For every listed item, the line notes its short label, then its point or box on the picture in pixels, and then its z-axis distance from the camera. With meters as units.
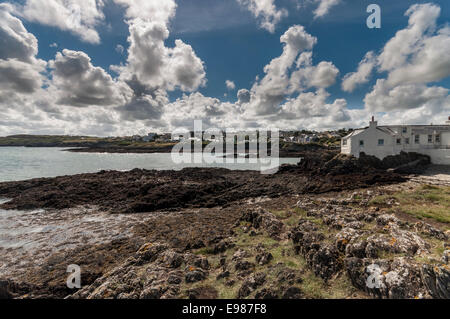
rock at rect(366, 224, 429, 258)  5.41
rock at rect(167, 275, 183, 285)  5.73
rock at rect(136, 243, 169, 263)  7.66
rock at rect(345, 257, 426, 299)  4.23
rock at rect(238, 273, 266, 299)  5.12
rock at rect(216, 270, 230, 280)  5.98
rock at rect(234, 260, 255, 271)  6.29
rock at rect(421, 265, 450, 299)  4.01
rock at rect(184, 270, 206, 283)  5.87
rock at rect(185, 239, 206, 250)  9.03
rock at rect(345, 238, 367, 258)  5.65
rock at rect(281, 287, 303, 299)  4.80
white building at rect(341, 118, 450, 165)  33.59
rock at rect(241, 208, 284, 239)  8.97
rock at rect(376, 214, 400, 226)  7.80
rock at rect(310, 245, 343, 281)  5.39
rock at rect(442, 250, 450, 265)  4.69
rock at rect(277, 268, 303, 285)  5.23
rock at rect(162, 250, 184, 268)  6.89
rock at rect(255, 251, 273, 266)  6.48
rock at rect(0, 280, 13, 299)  6.40
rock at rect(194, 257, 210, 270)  6.71
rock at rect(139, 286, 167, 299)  5.30
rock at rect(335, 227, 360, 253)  6.18
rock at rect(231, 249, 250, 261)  6.97
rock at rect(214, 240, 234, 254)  8.19
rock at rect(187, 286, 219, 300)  5.17
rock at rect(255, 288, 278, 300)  4.85
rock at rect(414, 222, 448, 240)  6.44
